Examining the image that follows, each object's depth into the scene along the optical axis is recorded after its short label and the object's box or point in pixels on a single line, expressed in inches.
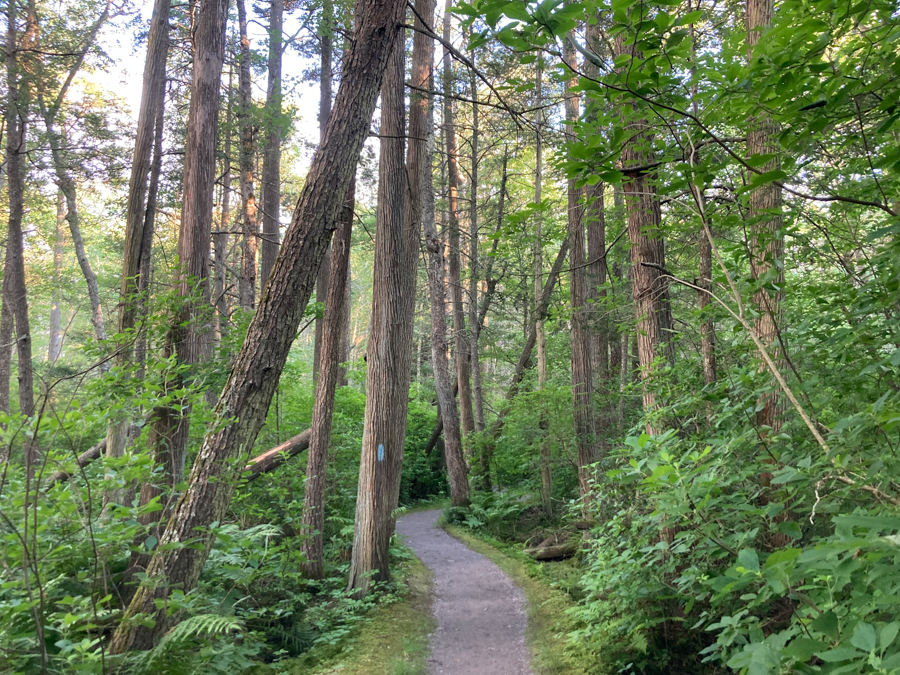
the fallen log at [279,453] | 319.0
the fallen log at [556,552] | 341.7
